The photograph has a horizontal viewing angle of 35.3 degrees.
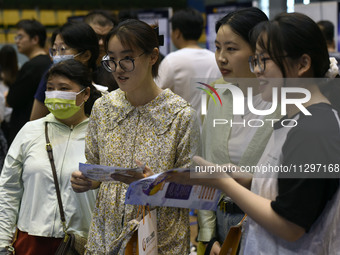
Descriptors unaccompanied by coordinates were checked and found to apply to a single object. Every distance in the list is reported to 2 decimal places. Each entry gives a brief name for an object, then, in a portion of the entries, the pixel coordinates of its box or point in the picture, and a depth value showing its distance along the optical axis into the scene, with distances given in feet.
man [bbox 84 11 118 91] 13.64
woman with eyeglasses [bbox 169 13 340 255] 5.34
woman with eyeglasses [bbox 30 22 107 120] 11.69
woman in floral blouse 7.63
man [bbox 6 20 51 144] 14.66
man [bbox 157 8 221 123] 16.43
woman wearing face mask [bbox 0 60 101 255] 8.99
